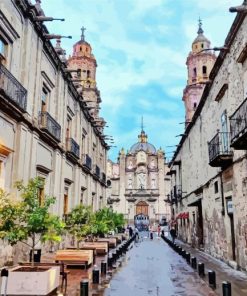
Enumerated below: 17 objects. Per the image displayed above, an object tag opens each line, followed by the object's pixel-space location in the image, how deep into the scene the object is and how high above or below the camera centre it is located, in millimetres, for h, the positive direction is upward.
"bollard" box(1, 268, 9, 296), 5746 -835
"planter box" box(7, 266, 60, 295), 7679 -1152
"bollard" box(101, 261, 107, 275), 11262 -1185
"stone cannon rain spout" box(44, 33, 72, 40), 15227 +8165
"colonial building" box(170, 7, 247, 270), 12156 +2799
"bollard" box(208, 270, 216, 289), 9789 -1339
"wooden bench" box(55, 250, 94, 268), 12617 -982
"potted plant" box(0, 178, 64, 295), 7723 -23
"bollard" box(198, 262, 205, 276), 11586 -1276
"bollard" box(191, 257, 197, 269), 13258 -1229
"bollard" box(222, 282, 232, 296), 6922 -1140
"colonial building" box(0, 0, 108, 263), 11898 +4817
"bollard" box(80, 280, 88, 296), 6975 -1141
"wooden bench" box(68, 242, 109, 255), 18141 -855
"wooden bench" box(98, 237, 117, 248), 22662 -825
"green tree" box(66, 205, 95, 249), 14359 +310
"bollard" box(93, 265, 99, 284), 9648 -1269
